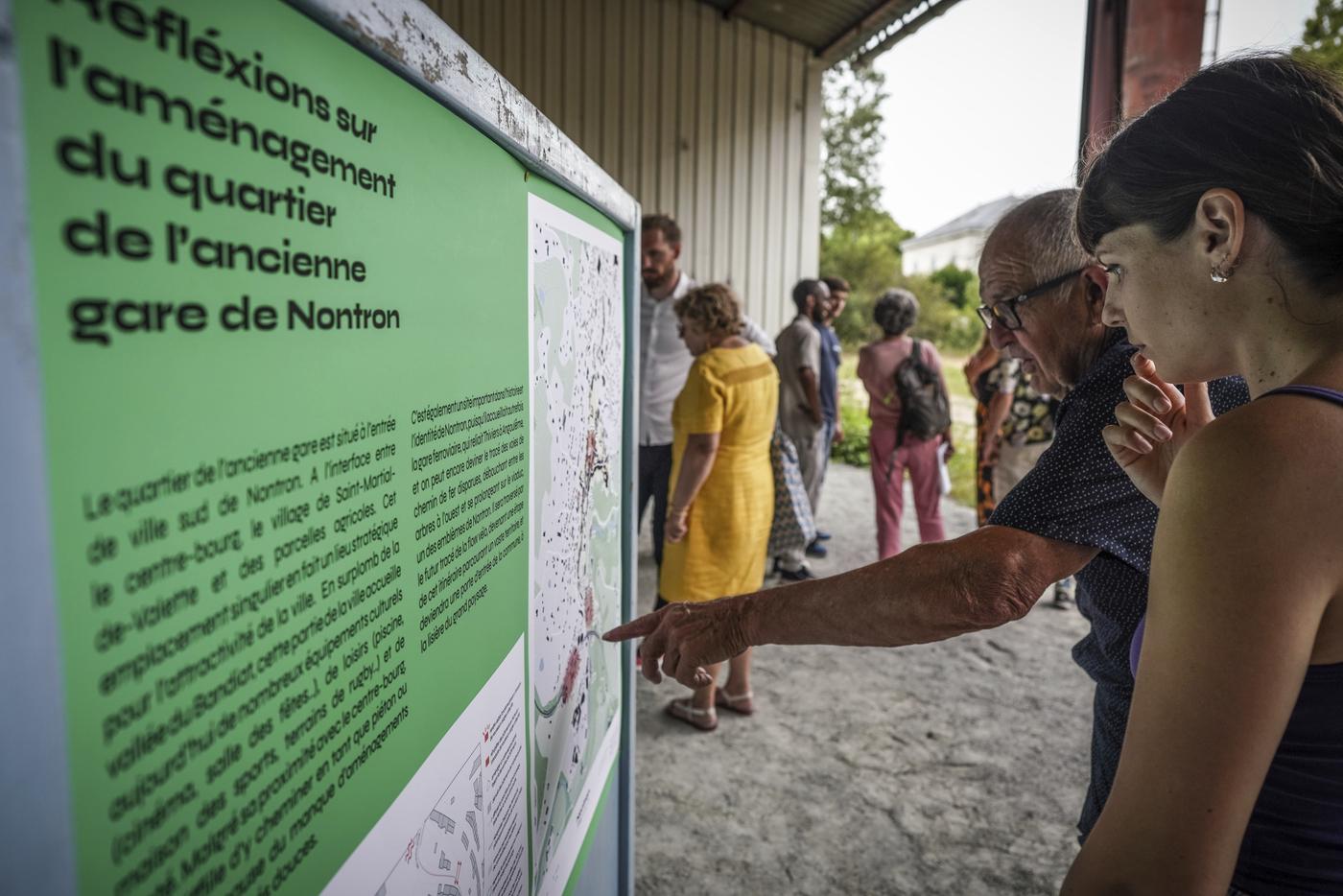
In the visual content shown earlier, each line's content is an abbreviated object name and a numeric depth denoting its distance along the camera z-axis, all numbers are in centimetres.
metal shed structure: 668
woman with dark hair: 67
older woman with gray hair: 448
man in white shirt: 369
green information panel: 35
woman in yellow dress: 291
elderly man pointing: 115
